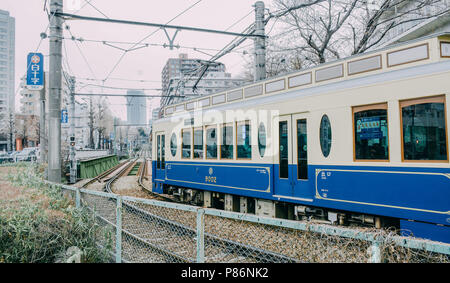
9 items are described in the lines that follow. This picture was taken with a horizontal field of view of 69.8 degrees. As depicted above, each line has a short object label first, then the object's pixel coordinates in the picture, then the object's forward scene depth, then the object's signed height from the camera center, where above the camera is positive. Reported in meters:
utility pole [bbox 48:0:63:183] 9.73 +1.81
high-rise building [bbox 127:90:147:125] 196.73 +22.17
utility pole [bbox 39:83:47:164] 14.77 +1.09
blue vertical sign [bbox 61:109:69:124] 18.00 +2.11
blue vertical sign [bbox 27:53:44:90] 10.66 +2.78
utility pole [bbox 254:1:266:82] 11.85 +3.99
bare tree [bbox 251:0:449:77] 13.73 +5.85
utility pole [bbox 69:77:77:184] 18.55 +0.55
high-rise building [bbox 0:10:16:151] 95.31 +31.07
